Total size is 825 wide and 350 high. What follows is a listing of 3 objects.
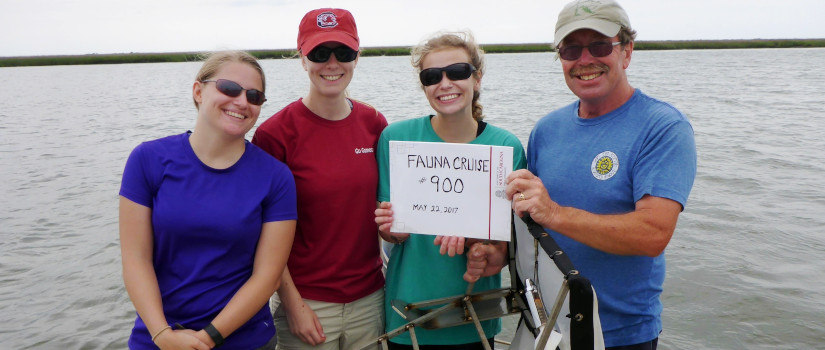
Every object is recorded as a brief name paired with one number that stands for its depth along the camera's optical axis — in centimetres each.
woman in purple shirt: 276
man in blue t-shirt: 261
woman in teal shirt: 319
